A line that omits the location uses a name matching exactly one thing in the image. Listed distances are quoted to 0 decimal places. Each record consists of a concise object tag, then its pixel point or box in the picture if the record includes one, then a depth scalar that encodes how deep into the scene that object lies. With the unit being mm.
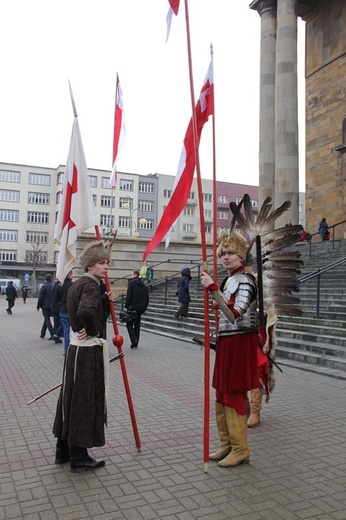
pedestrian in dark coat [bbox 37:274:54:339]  13715
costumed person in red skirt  4266
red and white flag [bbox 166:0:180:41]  4578
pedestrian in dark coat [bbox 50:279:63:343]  12836
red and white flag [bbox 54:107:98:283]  4996
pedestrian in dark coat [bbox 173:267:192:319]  15266
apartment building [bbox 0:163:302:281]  72688
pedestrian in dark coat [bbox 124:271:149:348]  11844
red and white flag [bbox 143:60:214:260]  4512
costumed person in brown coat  4055
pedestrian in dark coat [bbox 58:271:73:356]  10362
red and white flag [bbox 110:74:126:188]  5321
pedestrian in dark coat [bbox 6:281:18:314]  23594
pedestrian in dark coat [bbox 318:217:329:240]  23391
